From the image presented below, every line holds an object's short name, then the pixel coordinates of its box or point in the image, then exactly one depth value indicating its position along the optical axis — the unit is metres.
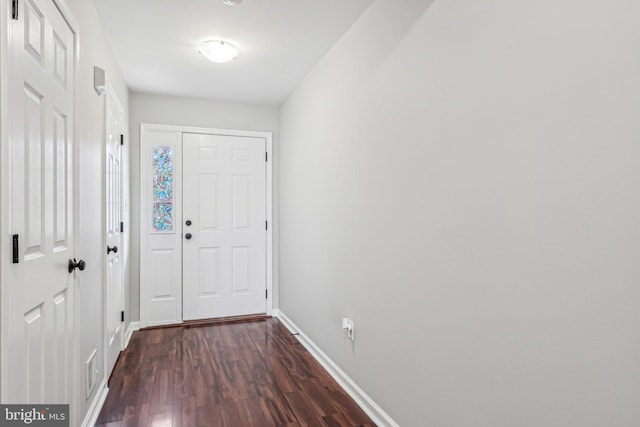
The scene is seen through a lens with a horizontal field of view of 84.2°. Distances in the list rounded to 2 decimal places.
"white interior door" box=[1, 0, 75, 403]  1.12
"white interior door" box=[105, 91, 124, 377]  2.56
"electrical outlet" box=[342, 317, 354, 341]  2.42
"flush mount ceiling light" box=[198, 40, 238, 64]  2.69
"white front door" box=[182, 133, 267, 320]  3.96
